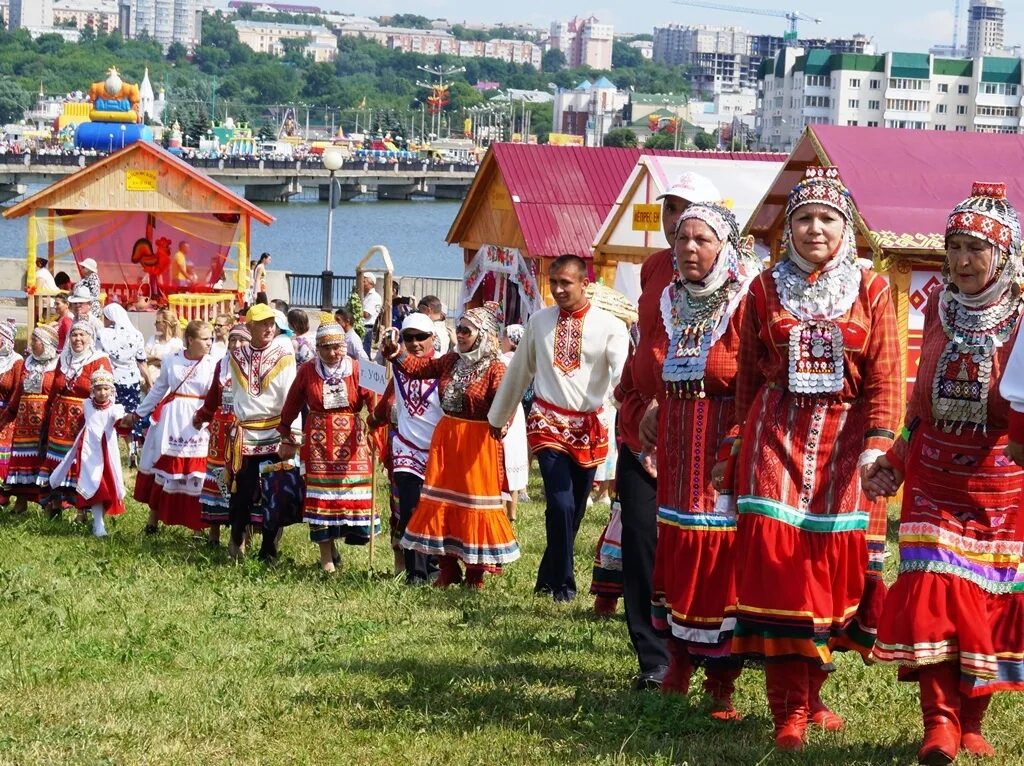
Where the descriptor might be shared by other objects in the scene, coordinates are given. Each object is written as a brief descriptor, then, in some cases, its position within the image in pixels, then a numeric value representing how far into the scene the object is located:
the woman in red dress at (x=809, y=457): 5.64
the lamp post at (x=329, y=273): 29.95
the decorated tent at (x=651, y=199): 17.33
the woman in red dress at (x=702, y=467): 6.21
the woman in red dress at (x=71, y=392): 12.39
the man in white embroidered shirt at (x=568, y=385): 8.77
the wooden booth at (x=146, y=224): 27.02
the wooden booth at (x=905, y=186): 12.93
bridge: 103.06
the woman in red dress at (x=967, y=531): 5.33
